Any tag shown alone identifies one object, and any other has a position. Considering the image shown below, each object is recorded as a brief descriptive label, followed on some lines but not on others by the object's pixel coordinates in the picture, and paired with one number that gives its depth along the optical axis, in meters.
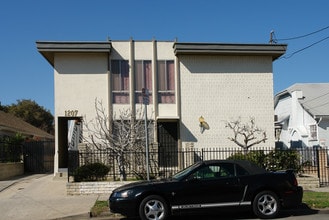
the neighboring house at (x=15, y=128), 28.70
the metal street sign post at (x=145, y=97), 12.56
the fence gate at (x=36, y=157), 25.52
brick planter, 15.15
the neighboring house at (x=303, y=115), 24.80
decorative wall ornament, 21.39
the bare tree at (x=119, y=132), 17.23
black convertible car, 9.90
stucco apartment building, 21.11
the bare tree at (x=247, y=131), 21.30
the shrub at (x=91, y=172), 15.78
